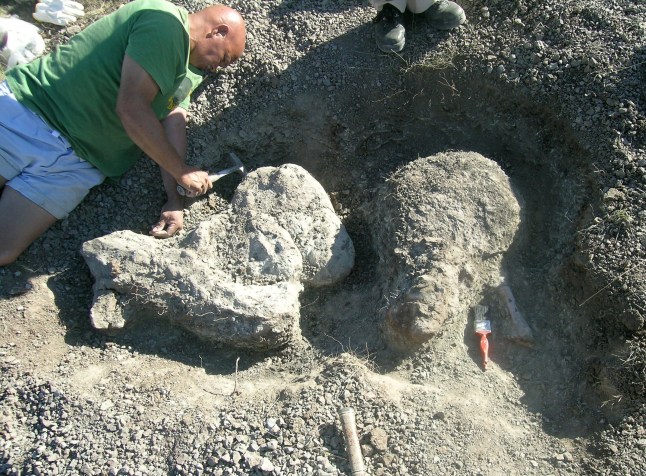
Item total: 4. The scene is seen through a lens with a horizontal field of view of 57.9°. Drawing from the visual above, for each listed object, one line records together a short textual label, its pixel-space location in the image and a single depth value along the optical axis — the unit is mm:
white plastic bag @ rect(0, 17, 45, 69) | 4062
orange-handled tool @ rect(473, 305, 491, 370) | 3092
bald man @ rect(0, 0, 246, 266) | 3045
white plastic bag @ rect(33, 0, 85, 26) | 4277
